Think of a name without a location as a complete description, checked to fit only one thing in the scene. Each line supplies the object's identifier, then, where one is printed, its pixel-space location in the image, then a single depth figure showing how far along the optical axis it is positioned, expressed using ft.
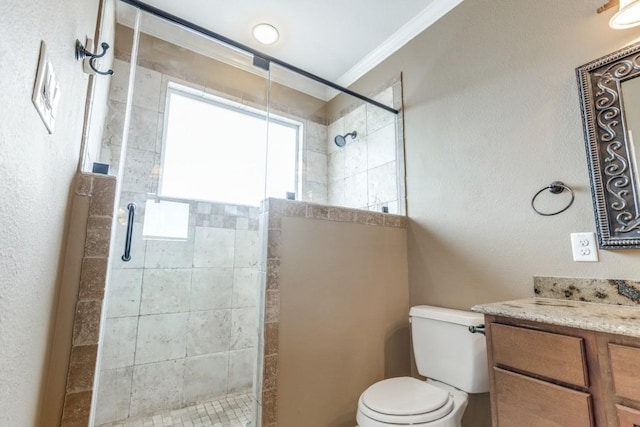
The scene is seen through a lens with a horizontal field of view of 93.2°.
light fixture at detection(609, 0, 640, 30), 3.79
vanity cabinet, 2.67
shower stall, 6.64
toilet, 4.10
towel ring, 4.46
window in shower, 7.73
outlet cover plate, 4.17
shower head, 8.81
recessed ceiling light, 7.70
